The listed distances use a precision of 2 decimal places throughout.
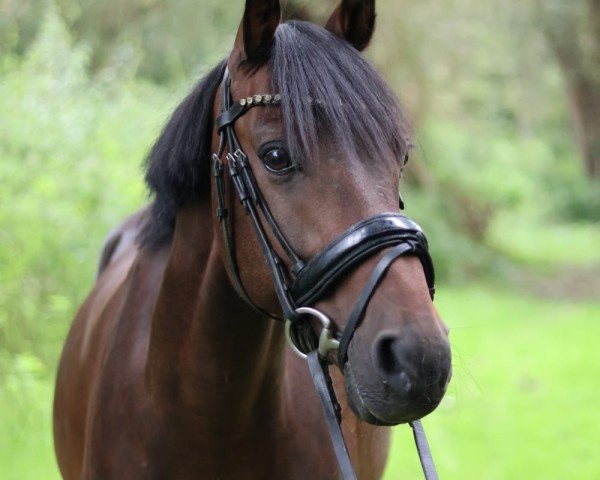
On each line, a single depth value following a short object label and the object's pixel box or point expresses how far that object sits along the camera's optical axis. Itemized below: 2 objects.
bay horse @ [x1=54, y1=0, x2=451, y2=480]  2.67
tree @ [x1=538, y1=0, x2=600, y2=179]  14.76
